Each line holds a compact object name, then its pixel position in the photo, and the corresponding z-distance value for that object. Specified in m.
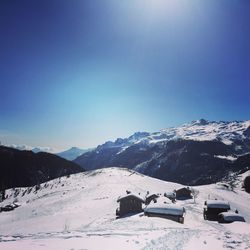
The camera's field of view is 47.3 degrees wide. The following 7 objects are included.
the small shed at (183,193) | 87.62
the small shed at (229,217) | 45.47
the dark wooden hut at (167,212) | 47.19
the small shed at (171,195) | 79.09
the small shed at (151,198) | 70.06
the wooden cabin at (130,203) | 56.50
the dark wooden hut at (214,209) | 55.94
